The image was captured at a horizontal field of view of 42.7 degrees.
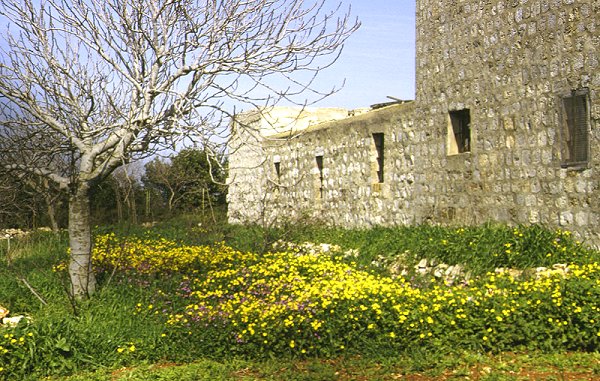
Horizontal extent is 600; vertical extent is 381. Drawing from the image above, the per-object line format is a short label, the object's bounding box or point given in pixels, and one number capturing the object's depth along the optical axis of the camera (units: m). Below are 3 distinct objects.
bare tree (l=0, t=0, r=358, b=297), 8.82
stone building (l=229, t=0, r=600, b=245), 10.47
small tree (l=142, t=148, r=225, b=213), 25.44
